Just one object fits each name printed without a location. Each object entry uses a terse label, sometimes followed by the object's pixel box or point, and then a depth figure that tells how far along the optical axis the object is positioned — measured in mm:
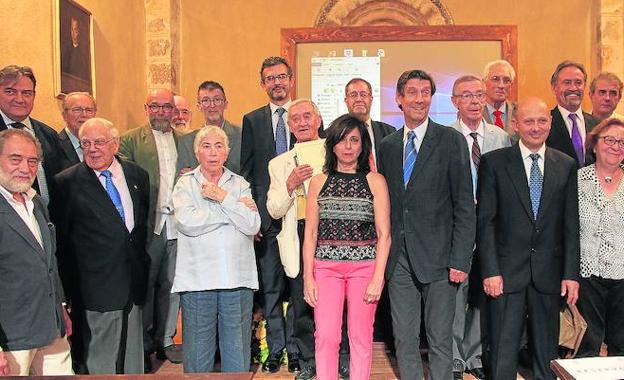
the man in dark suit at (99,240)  3361
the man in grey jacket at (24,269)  2668
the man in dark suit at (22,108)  3475
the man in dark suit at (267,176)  3910
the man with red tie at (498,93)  4289
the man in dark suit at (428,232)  3246
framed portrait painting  4980
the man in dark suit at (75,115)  4008
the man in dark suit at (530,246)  3271
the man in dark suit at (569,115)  3961
